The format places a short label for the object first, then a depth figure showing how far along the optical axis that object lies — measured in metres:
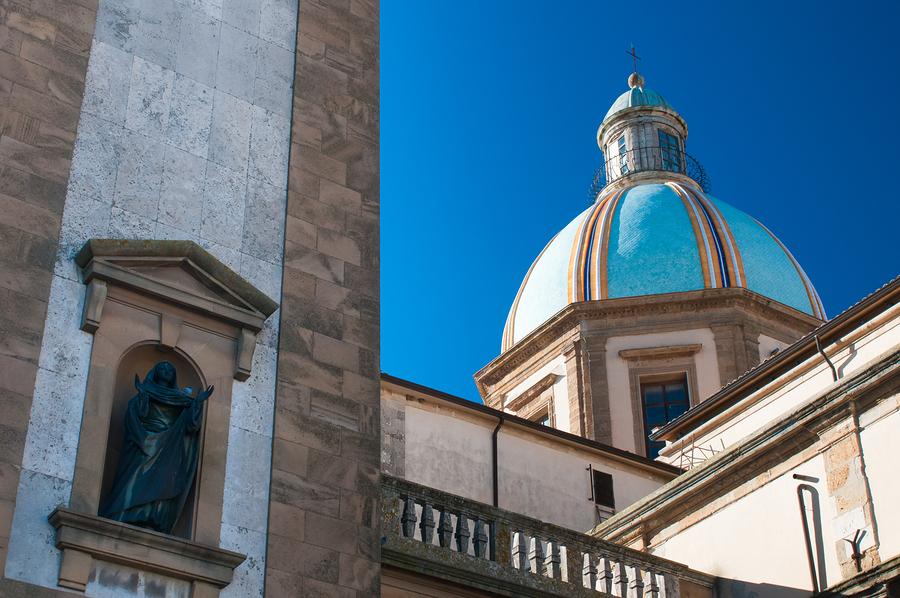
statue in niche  11.88
